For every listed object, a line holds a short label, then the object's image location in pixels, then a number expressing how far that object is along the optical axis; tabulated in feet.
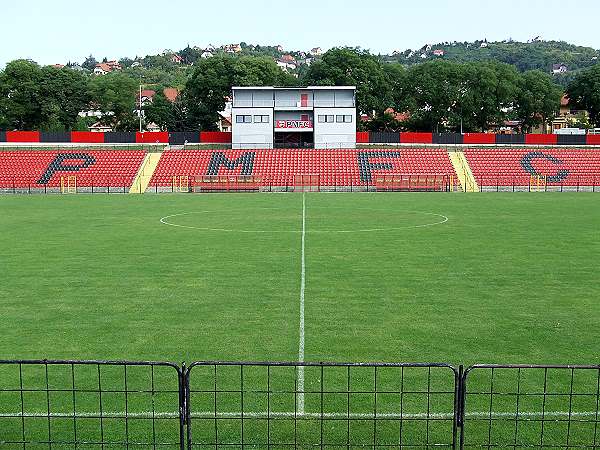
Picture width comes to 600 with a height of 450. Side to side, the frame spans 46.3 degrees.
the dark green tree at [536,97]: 332.39
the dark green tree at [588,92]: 330.13
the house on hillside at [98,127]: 396.74
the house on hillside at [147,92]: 624.43
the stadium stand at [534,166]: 204.95
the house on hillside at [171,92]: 544.54
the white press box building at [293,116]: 237.25
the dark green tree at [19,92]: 314.14
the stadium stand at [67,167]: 206.18
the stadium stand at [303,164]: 209.56
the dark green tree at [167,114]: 357.82
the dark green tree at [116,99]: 327.26
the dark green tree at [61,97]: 318.65
